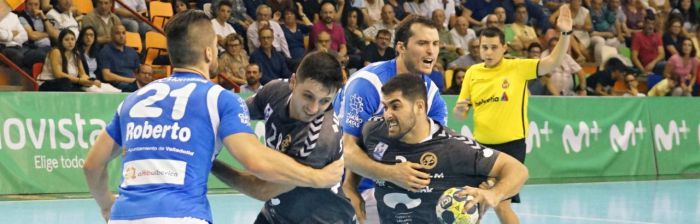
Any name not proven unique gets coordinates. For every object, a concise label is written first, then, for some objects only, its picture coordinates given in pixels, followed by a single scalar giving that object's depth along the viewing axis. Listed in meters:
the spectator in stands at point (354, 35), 18.70
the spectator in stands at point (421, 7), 20.59
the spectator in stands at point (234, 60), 17.02
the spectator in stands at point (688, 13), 25.06
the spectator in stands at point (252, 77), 16.48
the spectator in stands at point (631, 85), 20.86
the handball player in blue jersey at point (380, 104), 6.09
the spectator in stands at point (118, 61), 15.79
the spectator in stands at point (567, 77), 20.02
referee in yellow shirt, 10.12
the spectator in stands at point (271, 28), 18.00
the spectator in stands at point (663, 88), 20.52
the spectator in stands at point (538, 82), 19.08
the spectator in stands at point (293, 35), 18.47
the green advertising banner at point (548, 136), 13.74
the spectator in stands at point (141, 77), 15.81
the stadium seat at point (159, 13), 18.16
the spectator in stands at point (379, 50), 18.55
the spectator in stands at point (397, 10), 20.33
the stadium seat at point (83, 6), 17.08
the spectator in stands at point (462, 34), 20.25
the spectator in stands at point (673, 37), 23.09
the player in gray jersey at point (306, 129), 5.43
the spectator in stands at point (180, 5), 17.95
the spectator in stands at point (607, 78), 20.84
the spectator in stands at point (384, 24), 19.62
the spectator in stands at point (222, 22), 17.53
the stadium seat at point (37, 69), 15.24
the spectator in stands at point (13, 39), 15.43
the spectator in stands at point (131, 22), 17.36
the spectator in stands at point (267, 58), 17.44
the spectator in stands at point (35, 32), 15.50
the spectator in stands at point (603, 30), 22.75
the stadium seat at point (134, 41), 17.03
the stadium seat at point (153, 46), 17.20
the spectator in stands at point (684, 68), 21.59
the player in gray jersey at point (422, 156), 5.91
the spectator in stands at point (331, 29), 18.61
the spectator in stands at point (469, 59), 18.92
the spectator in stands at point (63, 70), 14.99
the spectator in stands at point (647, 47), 22.89
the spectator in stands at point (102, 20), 16.37
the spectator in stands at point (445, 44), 19.84
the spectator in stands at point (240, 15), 18.41
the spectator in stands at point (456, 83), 17.98
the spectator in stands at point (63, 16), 16.12
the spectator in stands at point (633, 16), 24.11
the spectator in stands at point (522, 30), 21.12
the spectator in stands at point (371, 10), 19.97
